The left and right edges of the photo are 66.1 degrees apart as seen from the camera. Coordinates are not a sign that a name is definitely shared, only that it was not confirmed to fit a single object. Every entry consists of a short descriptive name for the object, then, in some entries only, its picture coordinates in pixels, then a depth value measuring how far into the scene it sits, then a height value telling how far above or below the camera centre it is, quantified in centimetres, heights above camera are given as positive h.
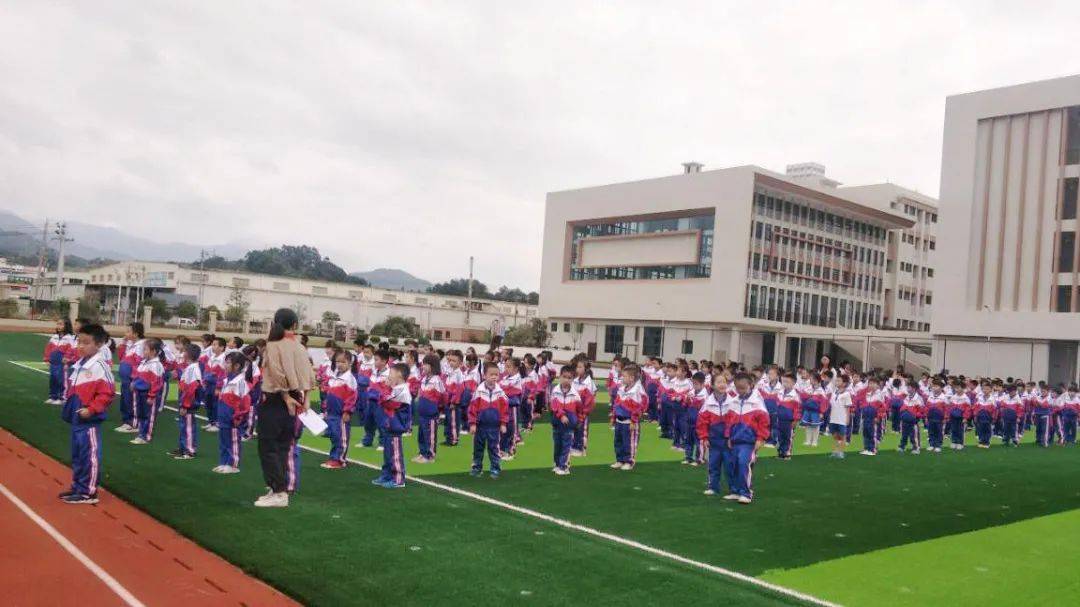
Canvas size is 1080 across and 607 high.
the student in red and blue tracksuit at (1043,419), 2317 -151
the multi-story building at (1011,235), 4091 +657
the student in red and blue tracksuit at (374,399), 1307 -143
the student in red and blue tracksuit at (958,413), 2030 -135
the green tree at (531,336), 6644 -97
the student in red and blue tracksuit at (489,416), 1152 -132
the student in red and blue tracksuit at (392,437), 1035 -155
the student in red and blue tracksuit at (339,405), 1165 -134
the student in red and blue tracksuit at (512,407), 1436 -155
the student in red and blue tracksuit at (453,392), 1513 -136
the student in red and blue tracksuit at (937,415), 1967 -139
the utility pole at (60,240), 6875 +414
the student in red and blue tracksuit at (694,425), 1469 -166
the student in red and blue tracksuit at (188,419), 1155 -171
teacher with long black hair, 858 -98
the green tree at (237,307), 6725 -51
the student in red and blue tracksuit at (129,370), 1386 -132
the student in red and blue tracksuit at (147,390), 1271 -149
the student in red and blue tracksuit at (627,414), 1363 -136
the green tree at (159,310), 6425 -123
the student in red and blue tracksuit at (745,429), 1062 -112
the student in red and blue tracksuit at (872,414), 1777 -134
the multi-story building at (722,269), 5528 +512
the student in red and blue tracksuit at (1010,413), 2233 -136
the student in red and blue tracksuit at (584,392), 1305 -101
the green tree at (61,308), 5539 -145
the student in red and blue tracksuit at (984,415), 2145 -141
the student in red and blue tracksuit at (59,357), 1645 -140
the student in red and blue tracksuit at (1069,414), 2423 -135
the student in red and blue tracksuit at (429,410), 1303 -147
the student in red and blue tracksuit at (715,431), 1103 -123
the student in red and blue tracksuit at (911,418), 1859 -143
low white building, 7800 +78
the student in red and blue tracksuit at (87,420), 830 -132
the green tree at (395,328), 6919 -128
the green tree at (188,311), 6862 -118
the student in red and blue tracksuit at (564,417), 1249 -136
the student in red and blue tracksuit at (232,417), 1070 -151
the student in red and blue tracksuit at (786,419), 1623 -145
